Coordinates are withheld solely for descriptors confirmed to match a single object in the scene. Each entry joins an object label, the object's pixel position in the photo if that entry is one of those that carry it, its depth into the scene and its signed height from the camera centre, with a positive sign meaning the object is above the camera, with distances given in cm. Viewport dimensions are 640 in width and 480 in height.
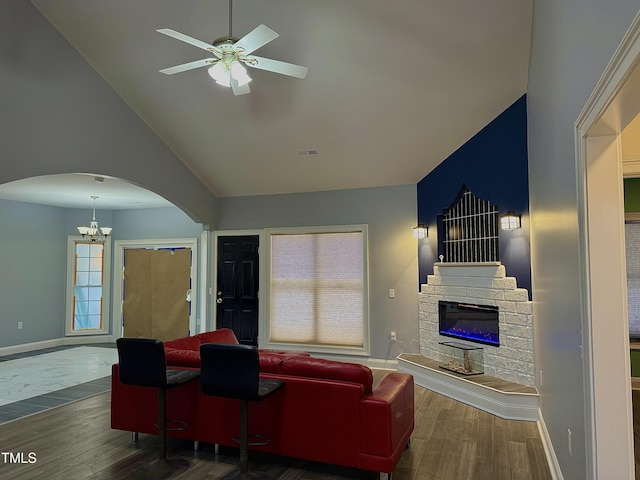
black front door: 720 -35
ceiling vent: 594 +160
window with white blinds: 663 -34
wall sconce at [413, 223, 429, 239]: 598 +49
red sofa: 299 -111
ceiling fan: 292 +154
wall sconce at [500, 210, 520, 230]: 465 +50
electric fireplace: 492 -66
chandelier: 772 +65
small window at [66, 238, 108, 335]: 872 -45
